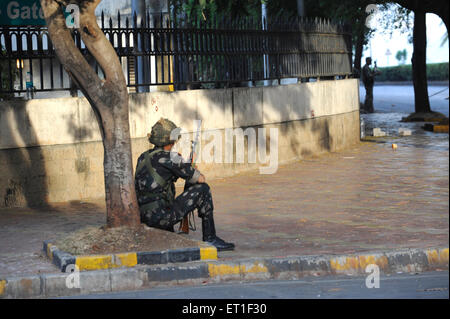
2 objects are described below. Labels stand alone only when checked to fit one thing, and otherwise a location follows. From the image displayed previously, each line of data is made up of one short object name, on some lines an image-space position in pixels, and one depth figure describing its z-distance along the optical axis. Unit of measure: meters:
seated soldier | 16.61
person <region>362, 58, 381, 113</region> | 60.87
